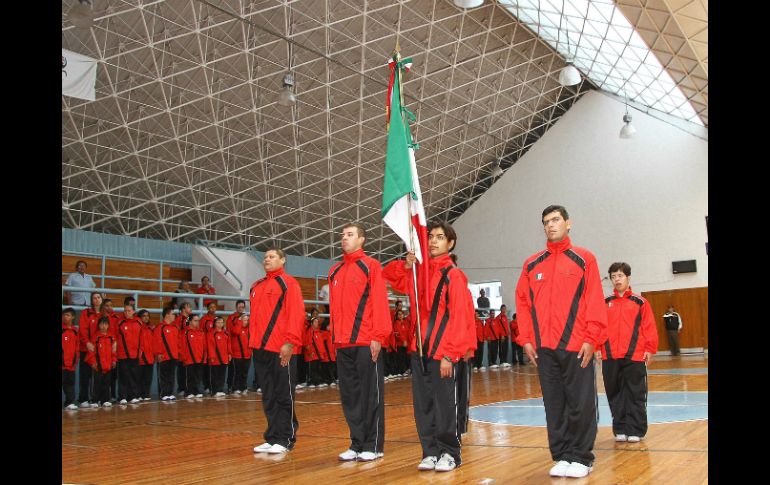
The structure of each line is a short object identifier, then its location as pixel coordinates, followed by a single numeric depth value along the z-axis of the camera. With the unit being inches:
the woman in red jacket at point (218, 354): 497.7
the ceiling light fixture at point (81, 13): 445.1
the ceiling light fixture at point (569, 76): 783.7
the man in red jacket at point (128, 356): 435.8
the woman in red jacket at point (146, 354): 453.1
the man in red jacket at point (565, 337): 158.7
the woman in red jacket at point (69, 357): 392.8
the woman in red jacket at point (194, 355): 482.0
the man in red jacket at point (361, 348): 190.9
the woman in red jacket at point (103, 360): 413.4
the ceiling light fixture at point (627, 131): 837.8
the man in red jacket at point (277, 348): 210.1
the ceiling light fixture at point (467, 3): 553.0
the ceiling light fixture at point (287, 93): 665.6
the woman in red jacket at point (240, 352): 518.3
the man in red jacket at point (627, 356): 211.9
